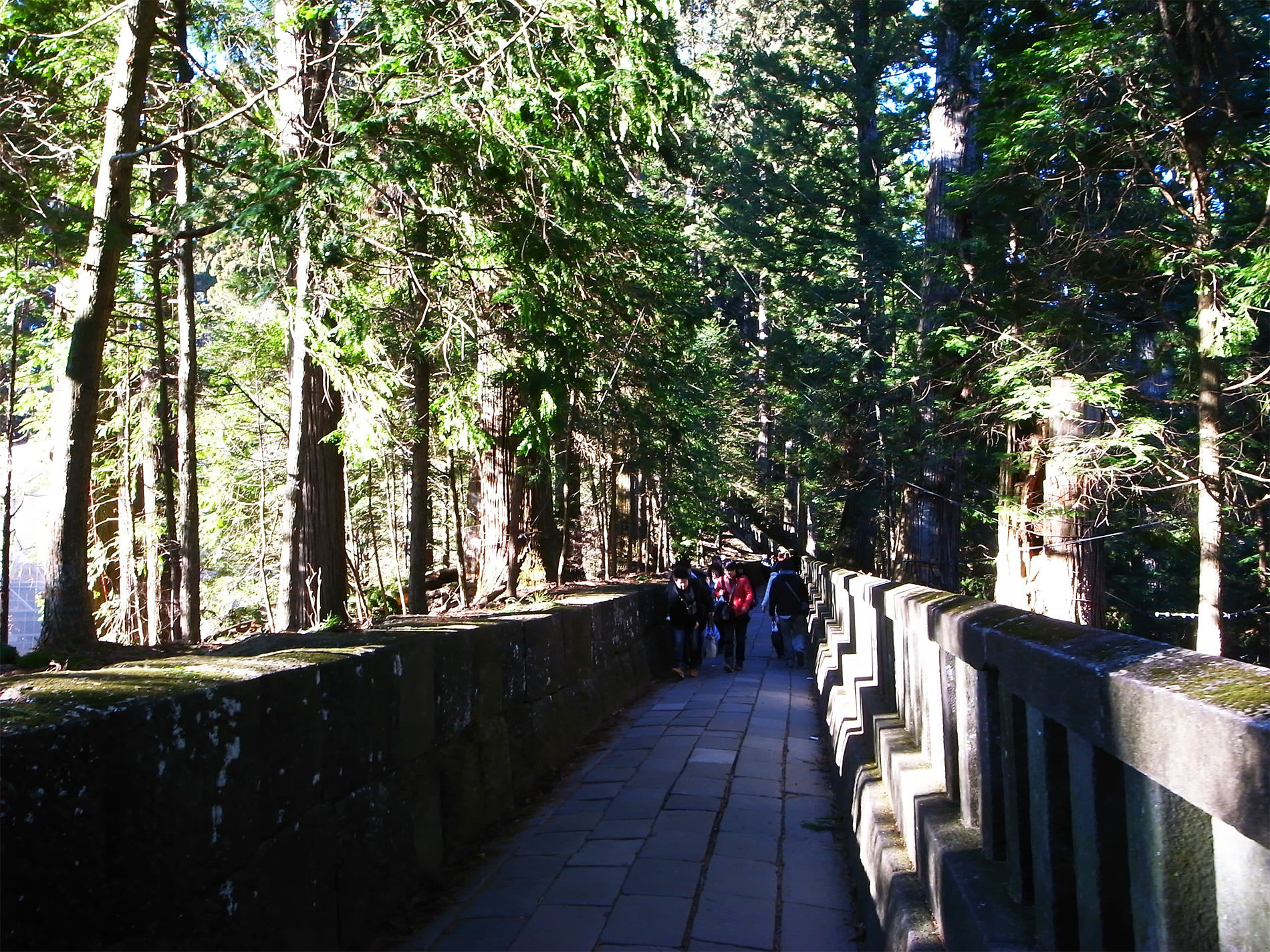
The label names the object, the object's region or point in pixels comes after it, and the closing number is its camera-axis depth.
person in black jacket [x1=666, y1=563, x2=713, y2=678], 15.24
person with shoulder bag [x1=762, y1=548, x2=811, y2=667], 17.30
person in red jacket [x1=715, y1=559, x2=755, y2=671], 16.47
